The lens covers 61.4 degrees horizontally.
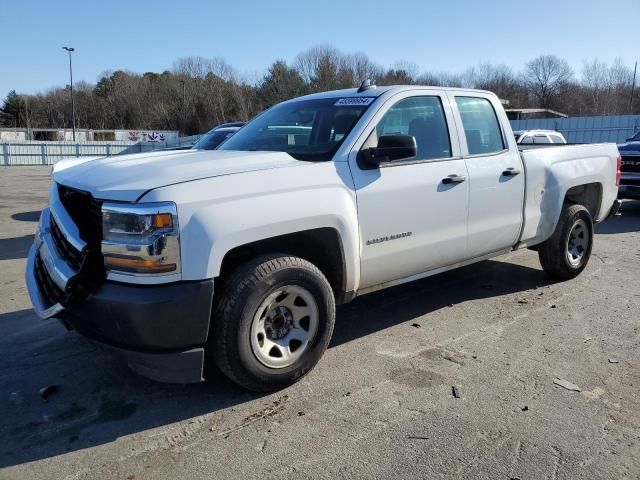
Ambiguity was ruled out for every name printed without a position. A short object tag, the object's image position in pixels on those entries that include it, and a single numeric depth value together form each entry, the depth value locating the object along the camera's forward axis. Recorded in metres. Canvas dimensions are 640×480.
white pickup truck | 2.97
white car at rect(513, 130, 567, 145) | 13.54
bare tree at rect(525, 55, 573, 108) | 82.88
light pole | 51.06
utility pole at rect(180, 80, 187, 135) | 79.31
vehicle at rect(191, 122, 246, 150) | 9.33
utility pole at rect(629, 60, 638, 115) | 66.59
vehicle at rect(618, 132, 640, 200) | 11.03
